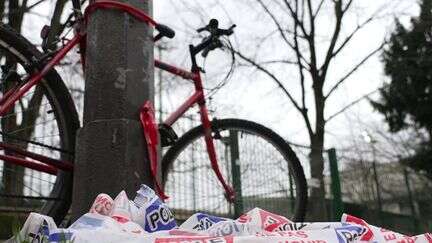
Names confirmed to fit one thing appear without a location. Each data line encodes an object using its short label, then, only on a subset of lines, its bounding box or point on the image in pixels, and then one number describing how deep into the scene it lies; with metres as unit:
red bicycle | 2.71
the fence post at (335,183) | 7.36
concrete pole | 2.26
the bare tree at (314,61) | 10.09
